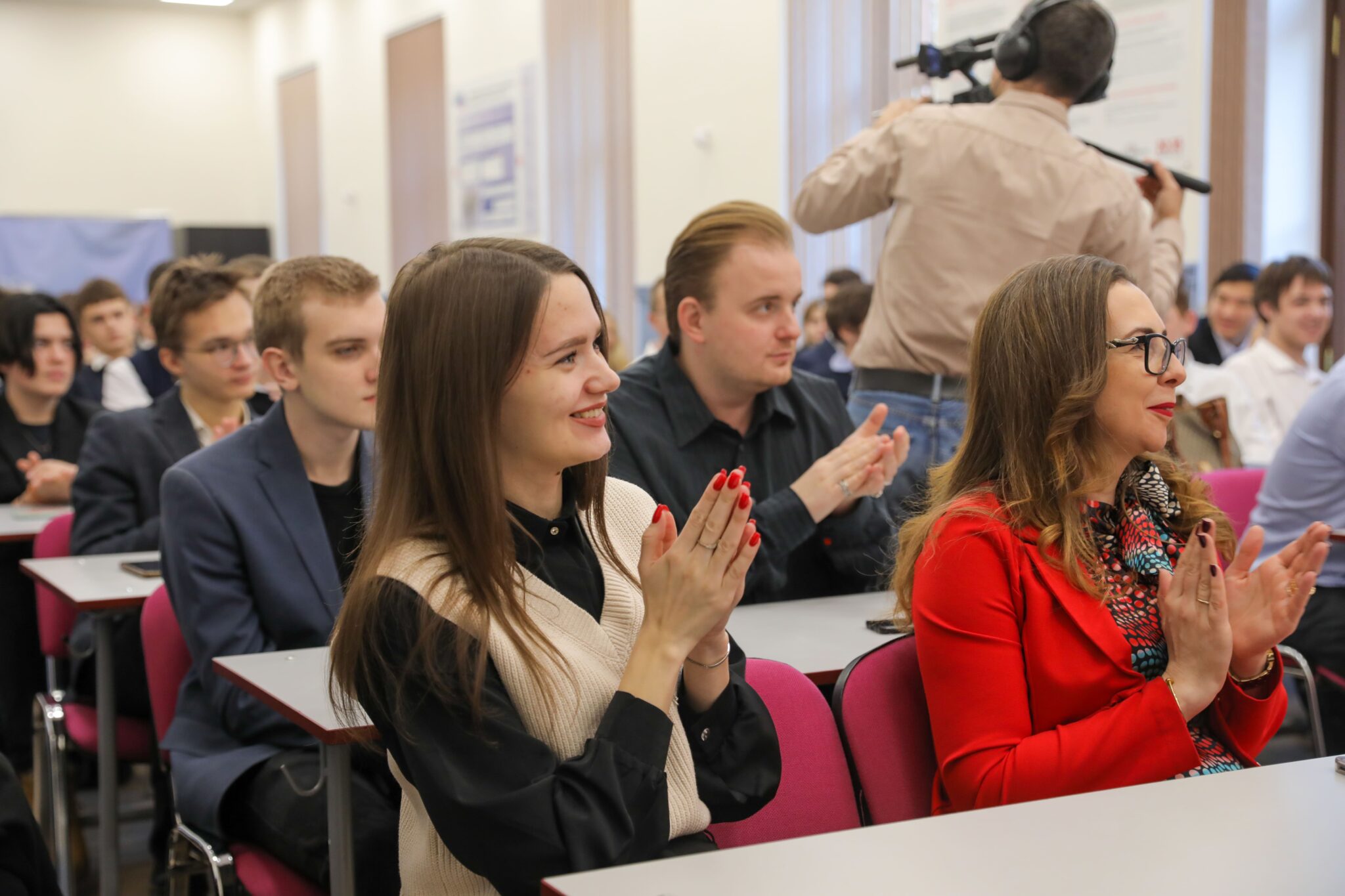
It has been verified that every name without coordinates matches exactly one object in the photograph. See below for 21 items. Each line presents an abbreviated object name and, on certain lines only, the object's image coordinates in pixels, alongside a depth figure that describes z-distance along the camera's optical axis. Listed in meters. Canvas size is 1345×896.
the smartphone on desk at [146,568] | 2.61
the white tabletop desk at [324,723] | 1.59
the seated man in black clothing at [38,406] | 3.78
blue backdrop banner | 12.31
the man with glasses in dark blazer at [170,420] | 3.00
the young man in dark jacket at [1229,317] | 5.10
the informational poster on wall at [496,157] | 9.48
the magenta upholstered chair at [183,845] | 1.84
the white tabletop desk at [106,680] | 2.40
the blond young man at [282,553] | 1.93
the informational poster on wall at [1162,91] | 5.38
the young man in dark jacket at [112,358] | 5.54
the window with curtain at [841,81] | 6.68
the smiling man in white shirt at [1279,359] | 4.53
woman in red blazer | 1.46
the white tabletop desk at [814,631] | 1.91
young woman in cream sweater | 1.22
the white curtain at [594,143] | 8.58
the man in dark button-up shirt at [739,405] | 2.45
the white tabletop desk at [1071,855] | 1.03
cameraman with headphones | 2.87
